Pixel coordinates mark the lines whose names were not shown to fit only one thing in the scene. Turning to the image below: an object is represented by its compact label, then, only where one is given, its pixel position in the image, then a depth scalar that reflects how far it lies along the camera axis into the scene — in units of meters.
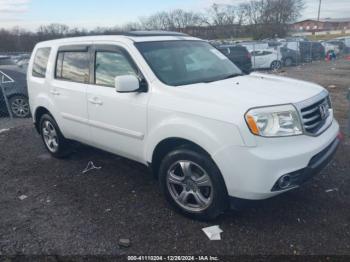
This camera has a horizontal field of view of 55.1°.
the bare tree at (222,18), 68.97
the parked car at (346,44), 31.48
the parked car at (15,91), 9.08
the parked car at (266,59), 20.00
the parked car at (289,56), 21.56
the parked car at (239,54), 16.98
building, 104.88
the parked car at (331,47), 28.43
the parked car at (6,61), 10.05
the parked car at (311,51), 23.97
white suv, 2.91
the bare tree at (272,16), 59.78
